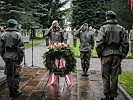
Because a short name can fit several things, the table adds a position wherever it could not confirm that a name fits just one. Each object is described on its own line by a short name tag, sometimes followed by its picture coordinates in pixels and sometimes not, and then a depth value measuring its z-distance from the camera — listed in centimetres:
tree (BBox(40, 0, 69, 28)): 2298
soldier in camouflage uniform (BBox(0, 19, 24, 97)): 510
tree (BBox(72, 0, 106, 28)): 2681
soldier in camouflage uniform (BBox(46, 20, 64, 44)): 722
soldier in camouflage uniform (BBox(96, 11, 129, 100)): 475
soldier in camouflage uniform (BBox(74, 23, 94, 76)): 740
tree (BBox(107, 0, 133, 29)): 2567
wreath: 595
